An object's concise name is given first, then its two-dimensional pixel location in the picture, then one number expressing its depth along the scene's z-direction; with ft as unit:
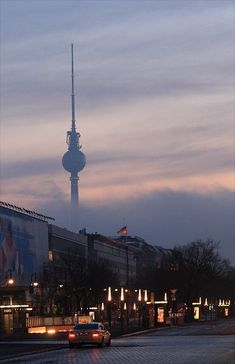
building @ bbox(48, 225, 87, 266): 532.73
